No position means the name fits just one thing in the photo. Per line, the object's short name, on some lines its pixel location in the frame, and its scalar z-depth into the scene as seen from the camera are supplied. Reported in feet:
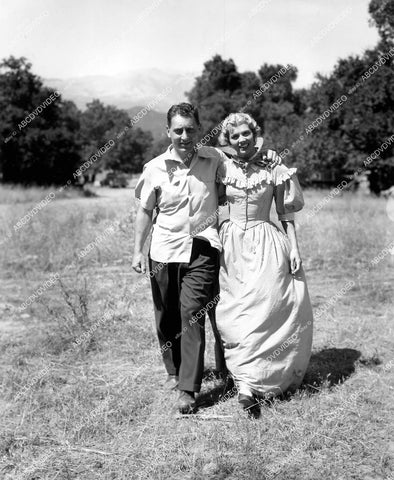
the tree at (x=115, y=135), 191.67
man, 11.43
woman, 11.54
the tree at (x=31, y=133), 101.45
